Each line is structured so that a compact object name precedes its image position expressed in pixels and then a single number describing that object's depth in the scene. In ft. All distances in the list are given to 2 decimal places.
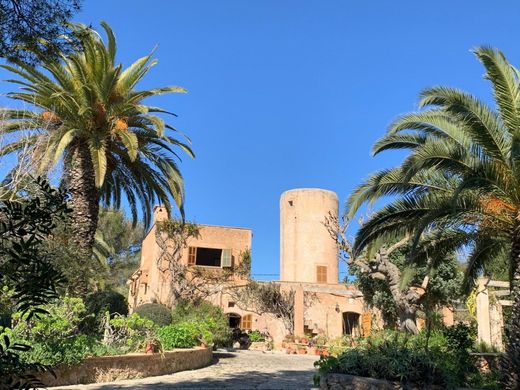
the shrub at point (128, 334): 38.04
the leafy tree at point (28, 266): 7.69
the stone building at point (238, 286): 77.92
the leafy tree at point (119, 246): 106.04
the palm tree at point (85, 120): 40.73
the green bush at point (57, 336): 29.96
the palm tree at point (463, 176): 26.96
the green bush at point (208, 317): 60.34
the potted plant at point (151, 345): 38.78
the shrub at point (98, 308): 40.11
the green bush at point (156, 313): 57.67
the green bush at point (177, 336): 42.32
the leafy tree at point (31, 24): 16.60
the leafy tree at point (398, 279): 38.86
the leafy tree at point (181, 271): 75.20
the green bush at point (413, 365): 25.58
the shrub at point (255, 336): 75.68
